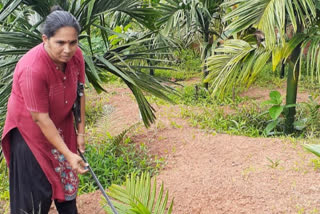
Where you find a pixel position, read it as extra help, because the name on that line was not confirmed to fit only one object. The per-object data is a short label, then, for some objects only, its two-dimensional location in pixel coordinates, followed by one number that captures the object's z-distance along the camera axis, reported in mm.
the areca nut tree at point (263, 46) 3631
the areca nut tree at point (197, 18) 5070
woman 1887
